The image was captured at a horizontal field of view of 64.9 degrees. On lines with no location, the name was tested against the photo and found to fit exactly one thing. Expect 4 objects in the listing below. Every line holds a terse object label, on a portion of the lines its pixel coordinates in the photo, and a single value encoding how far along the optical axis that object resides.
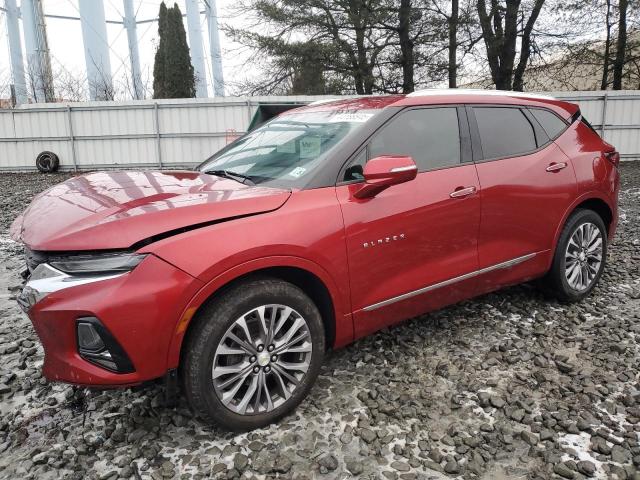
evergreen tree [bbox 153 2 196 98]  21.11
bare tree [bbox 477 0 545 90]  17.16
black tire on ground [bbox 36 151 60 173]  15.23
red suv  2.16
